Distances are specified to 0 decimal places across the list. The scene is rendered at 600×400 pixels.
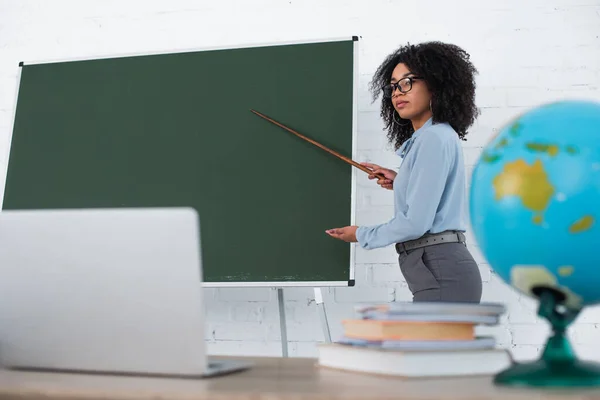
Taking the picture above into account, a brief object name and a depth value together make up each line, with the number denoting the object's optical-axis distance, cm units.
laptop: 79
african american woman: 201
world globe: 75
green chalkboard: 250
